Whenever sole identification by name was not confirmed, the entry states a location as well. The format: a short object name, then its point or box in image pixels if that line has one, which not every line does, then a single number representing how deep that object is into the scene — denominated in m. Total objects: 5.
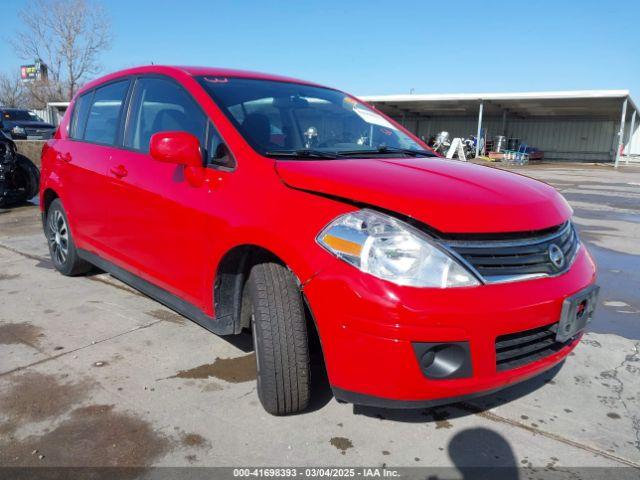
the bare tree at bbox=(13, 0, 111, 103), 39.44
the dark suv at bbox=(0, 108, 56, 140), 16.77
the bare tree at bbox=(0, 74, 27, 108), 52.78
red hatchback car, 1.94
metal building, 29.52
